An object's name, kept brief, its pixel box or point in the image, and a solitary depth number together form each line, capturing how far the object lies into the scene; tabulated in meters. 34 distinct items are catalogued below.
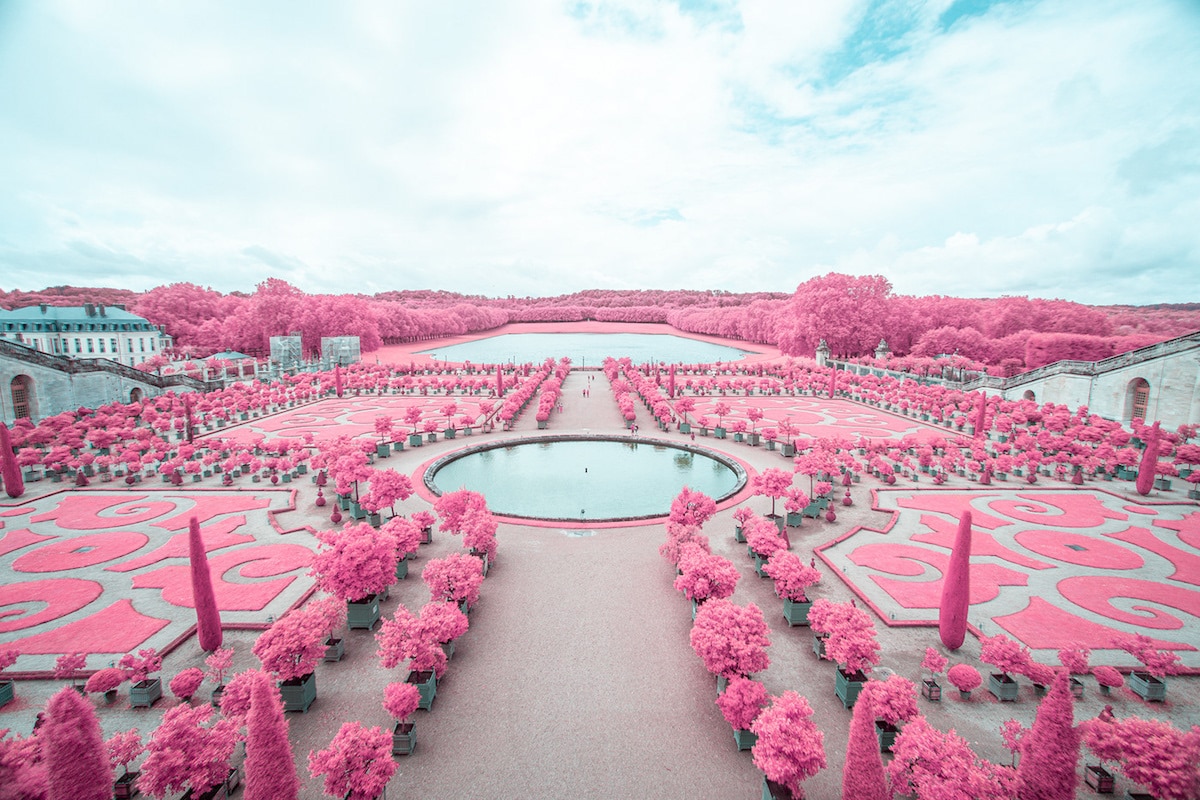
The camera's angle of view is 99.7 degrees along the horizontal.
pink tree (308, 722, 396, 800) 8.25
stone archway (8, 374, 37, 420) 39.47
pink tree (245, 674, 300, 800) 7.98
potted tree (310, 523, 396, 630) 13.77
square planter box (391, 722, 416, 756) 10.27
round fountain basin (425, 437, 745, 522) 25.11
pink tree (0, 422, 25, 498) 23.62
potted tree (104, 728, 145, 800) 8.79
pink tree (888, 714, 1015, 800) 7.81
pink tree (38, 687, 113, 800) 7.39
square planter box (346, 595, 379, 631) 14.68
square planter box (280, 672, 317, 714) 11.38
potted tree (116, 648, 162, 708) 11.34
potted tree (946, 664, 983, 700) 11.45
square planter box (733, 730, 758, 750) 10.48
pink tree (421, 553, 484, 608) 14.09
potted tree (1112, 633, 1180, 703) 11.62
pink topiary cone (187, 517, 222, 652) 12.30
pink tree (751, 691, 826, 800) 8.55
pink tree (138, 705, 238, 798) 8.04
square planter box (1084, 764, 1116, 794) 9.44
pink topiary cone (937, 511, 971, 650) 12.96
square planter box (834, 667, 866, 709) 11.68
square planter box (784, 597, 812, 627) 14.92
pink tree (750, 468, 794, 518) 21.39
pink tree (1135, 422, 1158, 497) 24.64
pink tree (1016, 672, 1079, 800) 8.17
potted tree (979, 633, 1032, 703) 11.56
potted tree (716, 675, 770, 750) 10.28
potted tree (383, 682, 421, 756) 10.11
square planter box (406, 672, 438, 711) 11.58
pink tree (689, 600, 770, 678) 11.12
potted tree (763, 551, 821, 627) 14.59
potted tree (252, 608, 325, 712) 10.98
